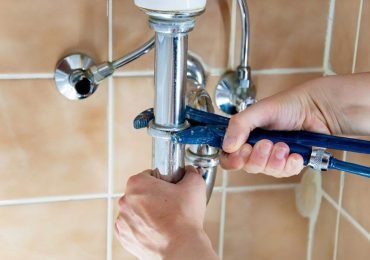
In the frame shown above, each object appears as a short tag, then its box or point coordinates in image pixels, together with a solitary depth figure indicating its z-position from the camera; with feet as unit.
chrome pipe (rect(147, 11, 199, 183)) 3.18
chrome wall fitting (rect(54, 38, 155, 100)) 3.67
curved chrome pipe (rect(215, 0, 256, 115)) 3.77
